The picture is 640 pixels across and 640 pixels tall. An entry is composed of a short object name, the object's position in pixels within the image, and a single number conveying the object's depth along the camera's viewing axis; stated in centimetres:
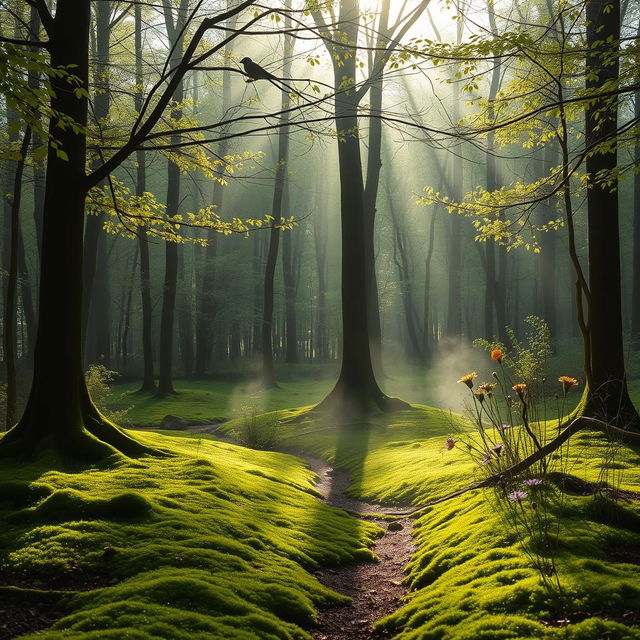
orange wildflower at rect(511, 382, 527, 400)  442
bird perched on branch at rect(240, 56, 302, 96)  667
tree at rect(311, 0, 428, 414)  1385
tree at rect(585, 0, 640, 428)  874
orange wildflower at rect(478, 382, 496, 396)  458
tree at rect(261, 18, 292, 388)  2591
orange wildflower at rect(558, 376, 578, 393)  451
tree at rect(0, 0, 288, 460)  657
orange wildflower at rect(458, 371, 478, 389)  465
